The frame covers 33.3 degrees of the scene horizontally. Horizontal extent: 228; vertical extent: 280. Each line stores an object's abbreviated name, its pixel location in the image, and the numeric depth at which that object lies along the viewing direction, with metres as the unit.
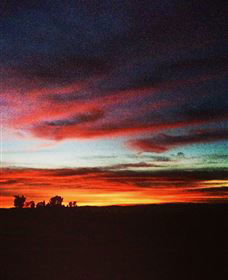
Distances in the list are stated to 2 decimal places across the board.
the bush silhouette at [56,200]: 87.34
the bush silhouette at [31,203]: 81.43
